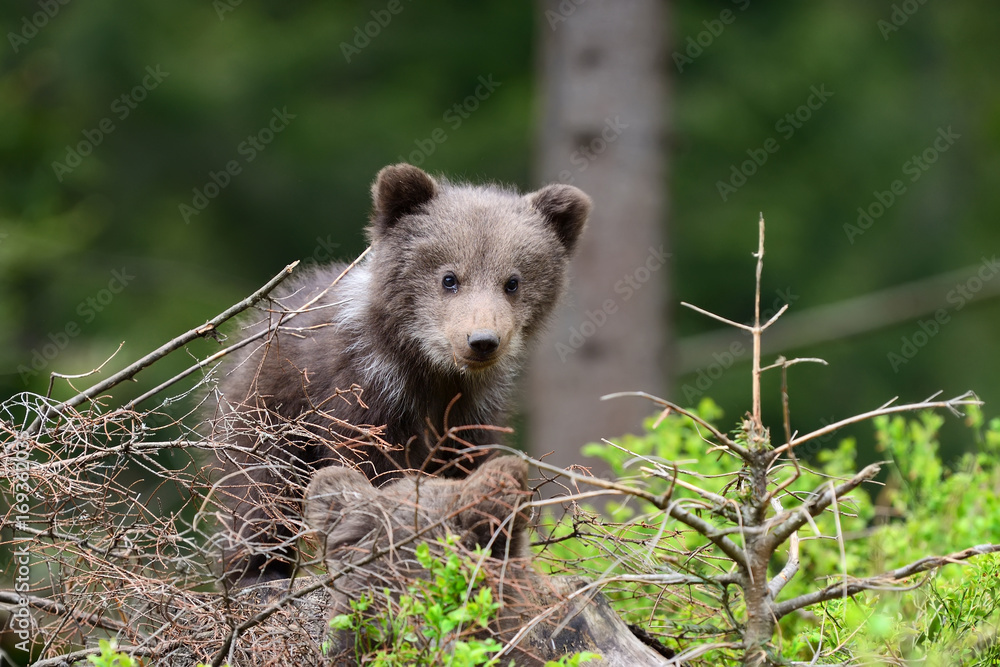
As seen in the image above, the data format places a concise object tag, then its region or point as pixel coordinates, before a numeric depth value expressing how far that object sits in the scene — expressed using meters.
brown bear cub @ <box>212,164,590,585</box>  9.74
